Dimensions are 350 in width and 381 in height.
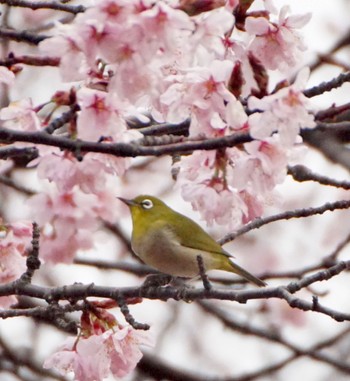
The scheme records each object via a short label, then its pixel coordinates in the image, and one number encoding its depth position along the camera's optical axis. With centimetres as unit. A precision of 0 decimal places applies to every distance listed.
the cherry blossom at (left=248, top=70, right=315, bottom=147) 487
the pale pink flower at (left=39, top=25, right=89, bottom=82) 485
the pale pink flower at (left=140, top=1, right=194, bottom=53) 461
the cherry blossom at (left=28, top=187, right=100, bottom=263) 741
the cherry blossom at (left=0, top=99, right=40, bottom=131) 559
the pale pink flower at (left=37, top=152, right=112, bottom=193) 566
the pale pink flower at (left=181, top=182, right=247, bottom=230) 598
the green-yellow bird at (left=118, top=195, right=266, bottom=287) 878
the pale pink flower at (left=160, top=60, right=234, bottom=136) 551
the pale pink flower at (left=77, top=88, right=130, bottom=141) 507
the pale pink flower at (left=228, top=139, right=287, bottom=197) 550
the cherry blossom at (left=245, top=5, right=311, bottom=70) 595
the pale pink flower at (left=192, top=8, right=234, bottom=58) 492
